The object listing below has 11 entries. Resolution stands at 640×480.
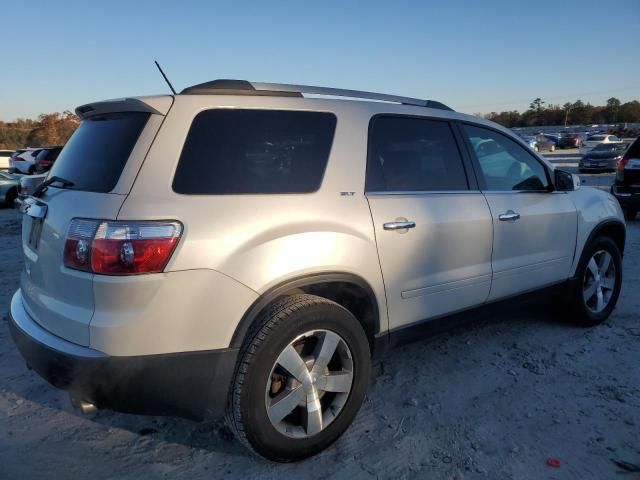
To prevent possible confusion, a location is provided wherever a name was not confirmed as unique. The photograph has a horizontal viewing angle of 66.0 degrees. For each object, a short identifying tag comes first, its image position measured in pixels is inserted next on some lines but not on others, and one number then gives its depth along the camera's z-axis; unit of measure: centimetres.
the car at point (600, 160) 2081
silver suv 204
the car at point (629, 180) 921
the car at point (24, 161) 2108
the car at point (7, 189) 1307
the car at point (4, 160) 2517
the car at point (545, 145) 4137
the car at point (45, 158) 1792
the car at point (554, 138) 4567
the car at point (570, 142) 4353
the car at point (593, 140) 3444
